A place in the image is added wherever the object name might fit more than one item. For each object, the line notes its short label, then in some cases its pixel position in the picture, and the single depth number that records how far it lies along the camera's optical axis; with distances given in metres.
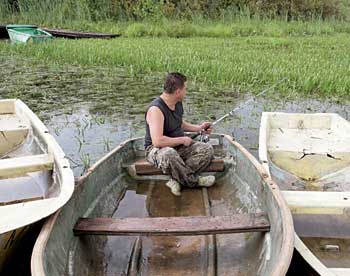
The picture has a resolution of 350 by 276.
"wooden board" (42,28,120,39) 16.64
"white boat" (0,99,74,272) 2.81
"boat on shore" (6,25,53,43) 14.69
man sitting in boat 3.98
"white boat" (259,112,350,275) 3.28
